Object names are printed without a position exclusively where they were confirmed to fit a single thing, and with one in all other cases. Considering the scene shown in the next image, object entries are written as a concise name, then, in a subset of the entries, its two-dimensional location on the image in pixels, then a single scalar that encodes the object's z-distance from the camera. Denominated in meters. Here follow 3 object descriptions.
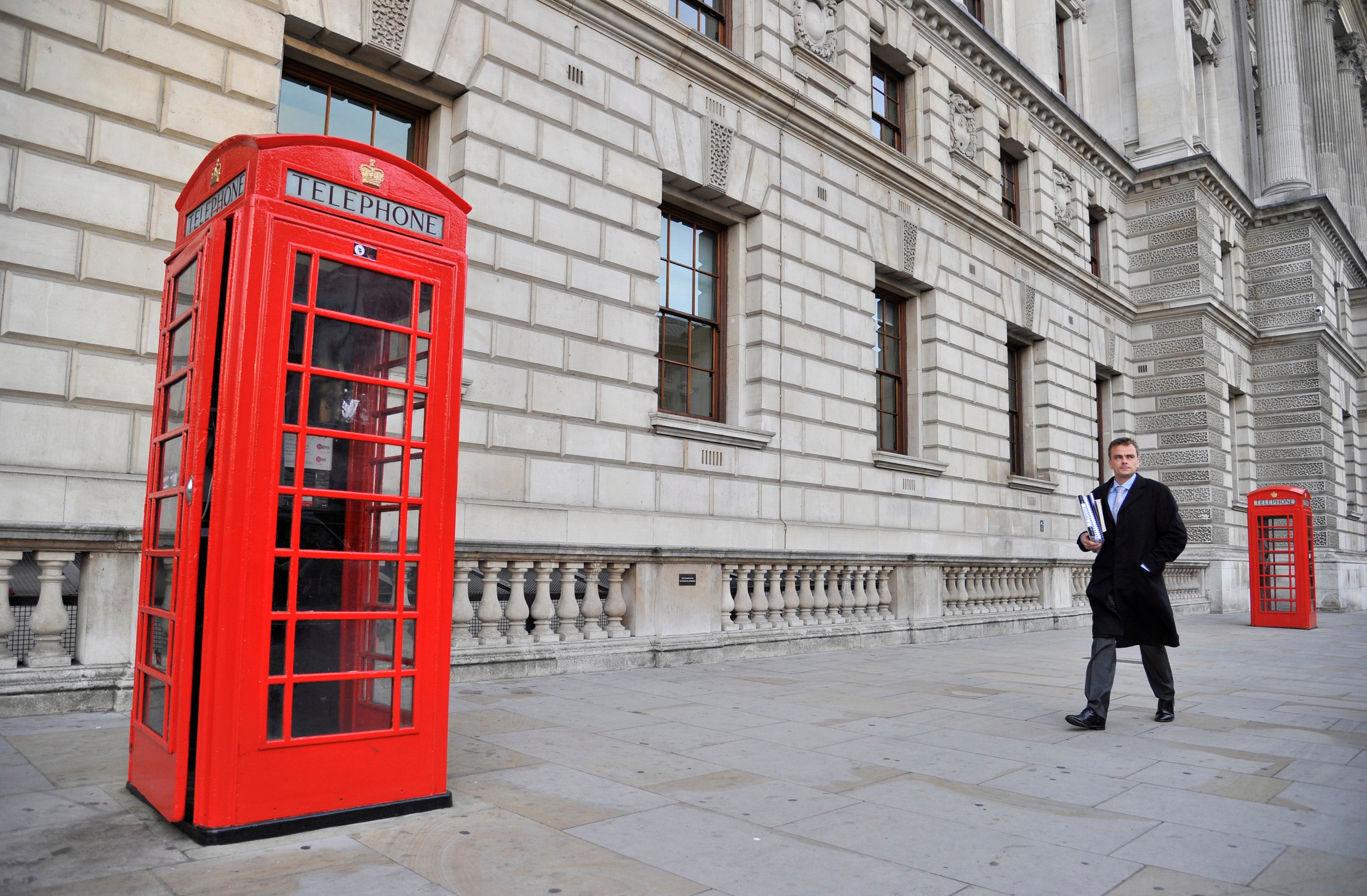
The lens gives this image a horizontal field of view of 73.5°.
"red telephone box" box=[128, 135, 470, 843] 3.46
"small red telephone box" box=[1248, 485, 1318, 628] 17.42
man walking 6.27
